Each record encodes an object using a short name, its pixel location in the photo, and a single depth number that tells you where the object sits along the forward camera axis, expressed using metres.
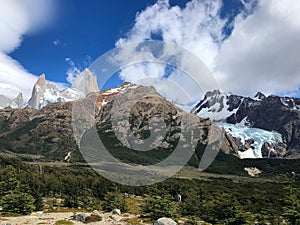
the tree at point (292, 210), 35.25
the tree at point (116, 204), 72.38
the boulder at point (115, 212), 59.97
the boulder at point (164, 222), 35.88
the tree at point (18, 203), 53.09
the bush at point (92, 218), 42.20
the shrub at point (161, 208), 46.99
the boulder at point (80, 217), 43.22
